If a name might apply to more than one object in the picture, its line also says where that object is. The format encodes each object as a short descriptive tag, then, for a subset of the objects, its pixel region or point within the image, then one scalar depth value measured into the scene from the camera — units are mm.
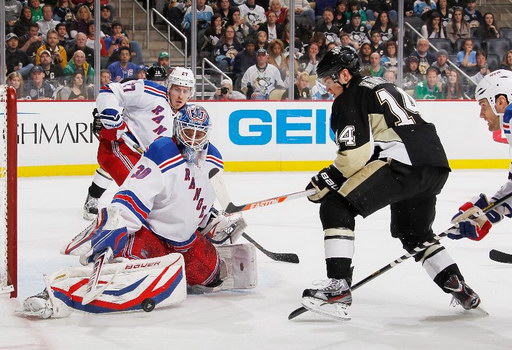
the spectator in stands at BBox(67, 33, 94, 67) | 13888
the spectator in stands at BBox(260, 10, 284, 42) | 14959
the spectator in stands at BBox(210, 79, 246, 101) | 14533
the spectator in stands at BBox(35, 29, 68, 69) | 13742
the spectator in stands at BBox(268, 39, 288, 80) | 14862
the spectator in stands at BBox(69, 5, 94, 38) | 13937
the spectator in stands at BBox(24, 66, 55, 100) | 13450
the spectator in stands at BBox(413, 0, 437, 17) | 15629
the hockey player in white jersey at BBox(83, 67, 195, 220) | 9068
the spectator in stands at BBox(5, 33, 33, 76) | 13231
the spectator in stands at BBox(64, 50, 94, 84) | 13815
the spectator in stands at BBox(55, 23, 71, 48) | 13876
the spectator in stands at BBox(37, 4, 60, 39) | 13827
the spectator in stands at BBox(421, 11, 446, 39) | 15750
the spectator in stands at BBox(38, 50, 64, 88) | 13620
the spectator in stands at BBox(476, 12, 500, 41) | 15872
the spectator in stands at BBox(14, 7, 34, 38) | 13433
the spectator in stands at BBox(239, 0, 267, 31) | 15154
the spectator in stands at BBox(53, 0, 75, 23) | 13985
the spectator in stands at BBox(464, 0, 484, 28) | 15969
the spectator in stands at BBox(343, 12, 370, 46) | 15464
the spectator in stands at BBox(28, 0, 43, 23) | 13766
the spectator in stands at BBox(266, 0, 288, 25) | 14971
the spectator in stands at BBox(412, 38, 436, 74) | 15434
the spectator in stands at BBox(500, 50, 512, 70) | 15762
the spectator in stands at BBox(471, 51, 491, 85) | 15531
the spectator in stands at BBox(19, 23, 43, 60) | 13450
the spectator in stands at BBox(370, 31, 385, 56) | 15288
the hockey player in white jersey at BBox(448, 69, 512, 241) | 5736
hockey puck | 5915
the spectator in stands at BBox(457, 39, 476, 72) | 15653
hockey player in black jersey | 5699
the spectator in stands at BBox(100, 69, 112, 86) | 13912
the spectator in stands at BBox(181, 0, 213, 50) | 14533
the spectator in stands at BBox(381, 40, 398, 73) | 15263
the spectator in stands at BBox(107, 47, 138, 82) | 14034
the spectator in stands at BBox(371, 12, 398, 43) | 15361
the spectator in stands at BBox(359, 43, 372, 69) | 15215
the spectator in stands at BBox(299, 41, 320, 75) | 14898
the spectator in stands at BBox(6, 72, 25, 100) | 13255
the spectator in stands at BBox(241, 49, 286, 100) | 14643
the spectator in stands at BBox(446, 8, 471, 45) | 15982
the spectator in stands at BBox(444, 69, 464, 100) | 15373
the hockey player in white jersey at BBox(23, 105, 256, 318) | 5821
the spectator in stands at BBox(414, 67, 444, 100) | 15312
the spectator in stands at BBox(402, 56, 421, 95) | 15288
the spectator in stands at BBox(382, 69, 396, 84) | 15263
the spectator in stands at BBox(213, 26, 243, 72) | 14740
